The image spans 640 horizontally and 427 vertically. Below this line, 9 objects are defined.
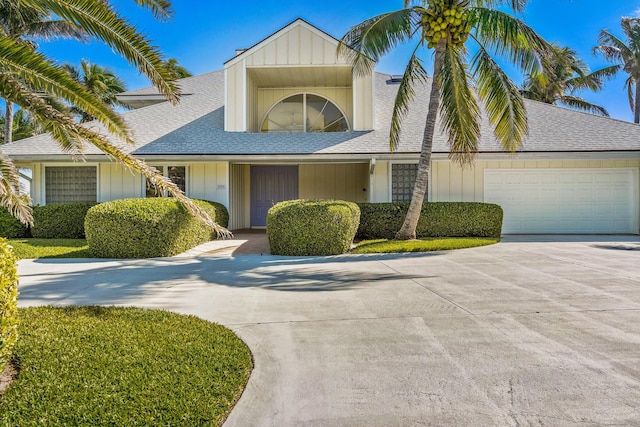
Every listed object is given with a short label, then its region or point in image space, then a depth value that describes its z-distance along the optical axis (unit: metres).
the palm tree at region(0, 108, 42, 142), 27.46
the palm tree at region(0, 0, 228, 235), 4.37
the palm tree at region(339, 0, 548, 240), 9.60
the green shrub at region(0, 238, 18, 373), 2.72
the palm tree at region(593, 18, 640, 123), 25.58
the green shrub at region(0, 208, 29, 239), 12.31
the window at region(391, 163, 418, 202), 13.68
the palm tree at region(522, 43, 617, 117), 24.22
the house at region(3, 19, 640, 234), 12.78
